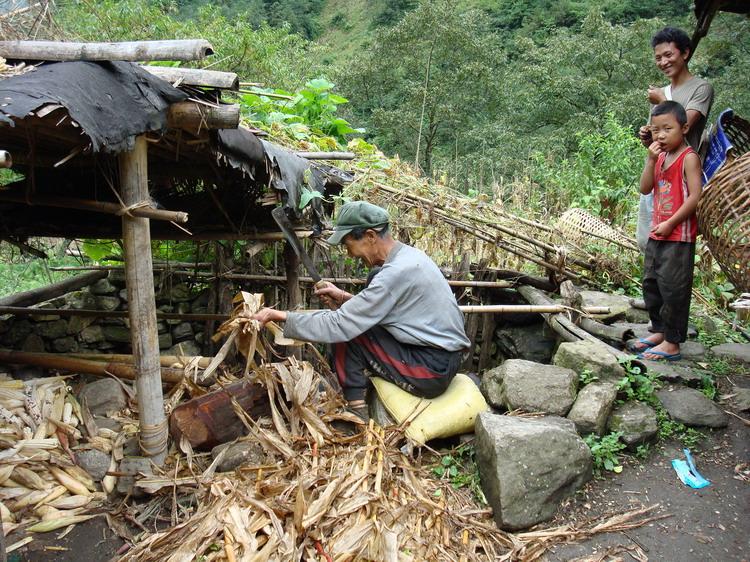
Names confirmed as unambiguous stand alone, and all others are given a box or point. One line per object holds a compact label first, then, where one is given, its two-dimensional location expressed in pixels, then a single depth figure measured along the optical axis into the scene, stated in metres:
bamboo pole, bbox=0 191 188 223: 2.87
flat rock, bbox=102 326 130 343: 6.02
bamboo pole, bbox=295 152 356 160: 4.74
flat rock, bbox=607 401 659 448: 3.15
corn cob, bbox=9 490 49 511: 3.09
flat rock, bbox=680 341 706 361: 4.01
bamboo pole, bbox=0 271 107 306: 5.35
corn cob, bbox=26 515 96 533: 2.96
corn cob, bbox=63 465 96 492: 3.32
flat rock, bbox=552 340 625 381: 3.49
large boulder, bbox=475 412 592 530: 2.70
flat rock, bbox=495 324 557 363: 5.28
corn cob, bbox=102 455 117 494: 3.28
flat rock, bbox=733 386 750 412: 3.44
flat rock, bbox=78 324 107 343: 5.84
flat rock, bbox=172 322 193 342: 6.26
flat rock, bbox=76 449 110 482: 3.40
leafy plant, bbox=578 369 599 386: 3.45
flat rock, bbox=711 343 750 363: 4.09
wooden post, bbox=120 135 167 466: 2.90
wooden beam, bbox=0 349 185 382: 4.16
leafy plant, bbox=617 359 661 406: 3.40
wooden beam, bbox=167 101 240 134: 2.63
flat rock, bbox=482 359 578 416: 3.32
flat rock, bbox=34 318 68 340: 5.52
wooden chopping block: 3.40
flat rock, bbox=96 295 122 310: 6.05
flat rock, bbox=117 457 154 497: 3.18
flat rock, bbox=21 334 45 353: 5.41
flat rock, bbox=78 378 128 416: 4.04
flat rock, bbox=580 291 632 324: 4.92
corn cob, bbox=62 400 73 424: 3.82
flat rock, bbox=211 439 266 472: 3.16
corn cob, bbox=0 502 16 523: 3.02
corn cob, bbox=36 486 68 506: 3.13
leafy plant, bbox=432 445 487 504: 3.01
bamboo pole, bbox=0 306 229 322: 5.15
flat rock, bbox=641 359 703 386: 3.60
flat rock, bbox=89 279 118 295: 6.05
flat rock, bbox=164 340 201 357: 6.05
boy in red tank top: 3.38
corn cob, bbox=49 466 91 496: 3.26
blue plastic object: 2.90
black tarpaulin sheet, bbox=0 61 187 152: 1.95
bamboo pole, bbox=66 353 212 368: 4.15
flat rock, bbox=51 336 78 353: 5.63
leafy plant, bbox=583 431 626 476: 3.04
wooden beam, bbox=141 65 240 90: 2.61
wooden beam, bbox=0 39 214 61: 2.35
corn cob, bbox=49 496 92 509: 3.13
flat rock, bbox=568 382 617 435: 3.17
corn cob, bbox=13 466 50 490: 3.22
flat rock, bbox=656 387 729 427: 3.30
